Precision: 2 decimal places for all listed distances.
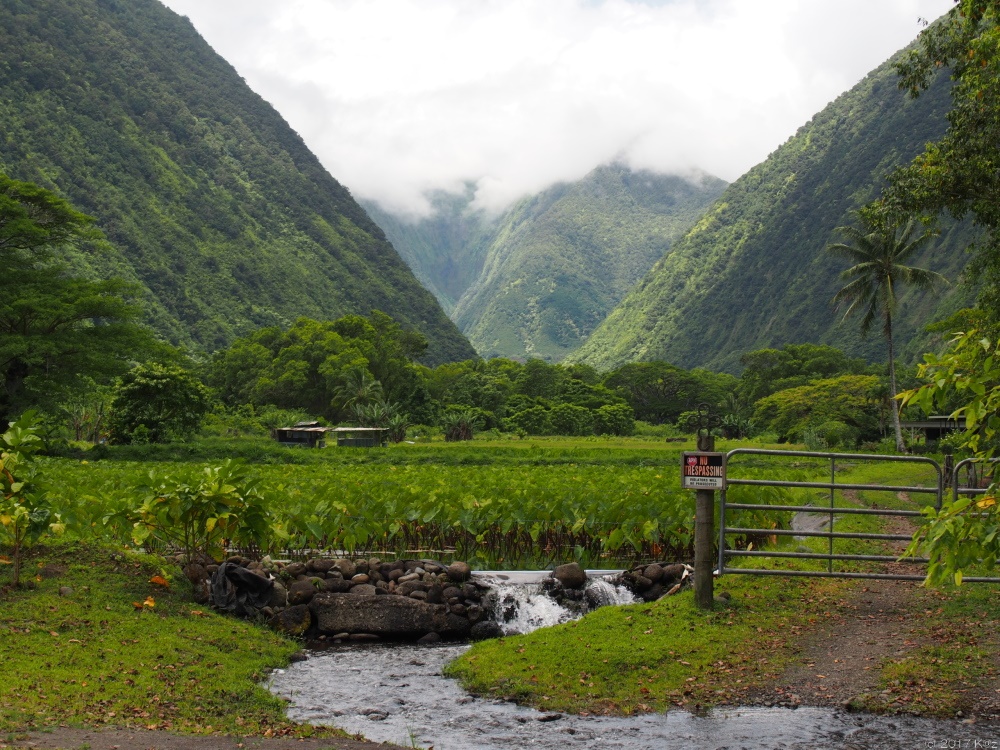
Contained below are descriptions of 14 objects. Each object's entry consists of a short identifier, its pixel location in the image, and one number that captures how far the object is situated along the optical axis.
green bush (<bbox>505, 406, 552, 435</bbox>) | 90.56
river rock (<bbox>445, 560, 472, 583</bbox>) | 13.62
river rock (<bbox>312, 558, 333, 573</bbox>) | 13.70
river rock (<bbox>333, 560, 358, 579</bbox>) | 13.70
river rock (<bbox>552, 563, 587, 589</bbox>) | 14.22
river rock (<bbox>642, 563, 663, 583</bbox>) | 14.12
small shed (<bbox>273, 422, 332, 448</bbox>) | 59.94
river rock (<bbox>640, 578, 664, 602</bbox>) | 13.77
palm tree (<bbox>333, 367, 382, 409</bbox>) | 82.38
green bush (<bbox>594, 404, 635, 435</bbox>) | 94.81
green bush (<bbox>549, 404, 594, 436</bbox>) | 91.69
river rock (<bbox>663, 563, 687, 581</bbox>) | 13.76
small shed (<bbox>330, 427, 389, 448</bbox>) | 59.39
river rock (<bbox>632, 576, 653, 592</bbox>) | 14.02
